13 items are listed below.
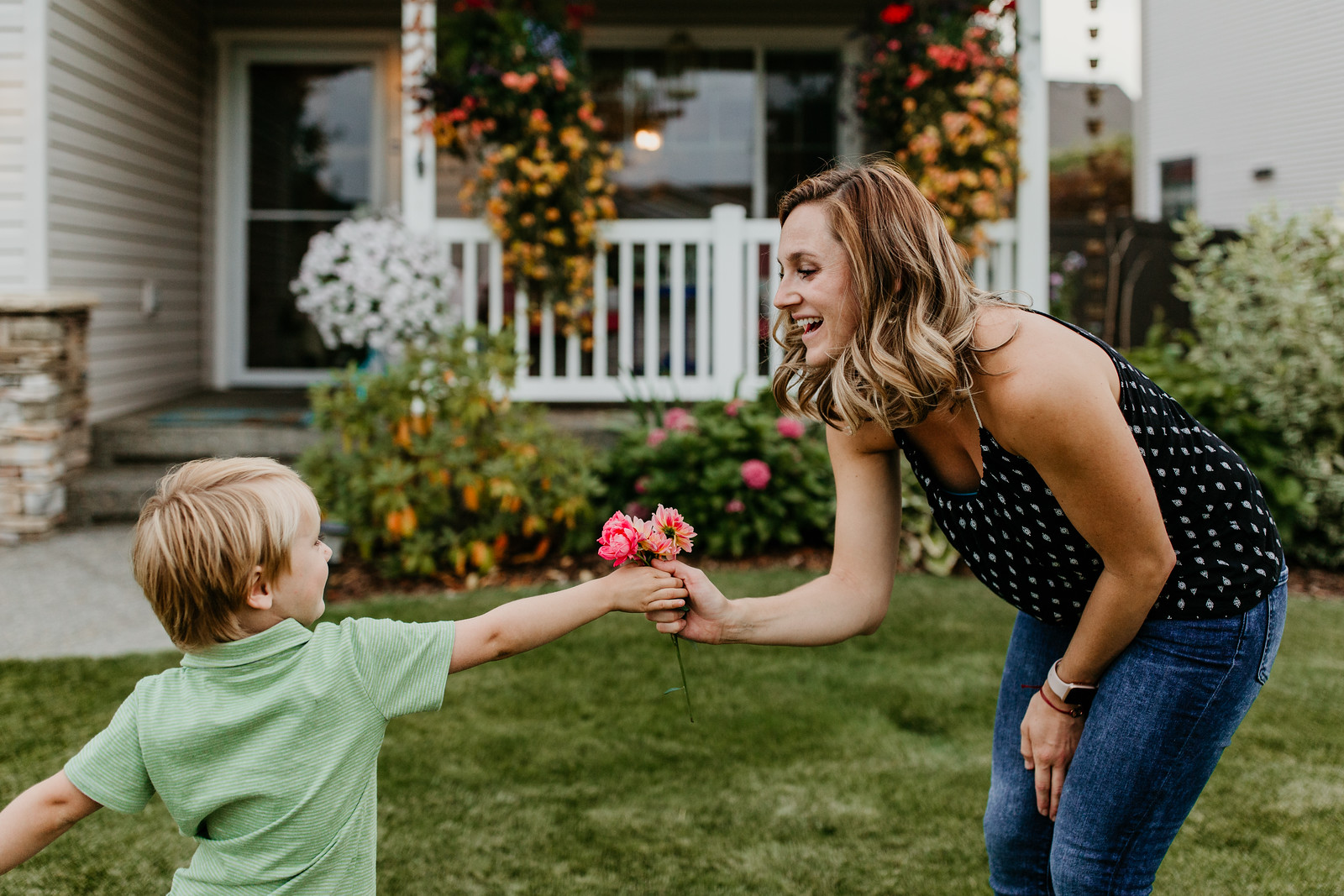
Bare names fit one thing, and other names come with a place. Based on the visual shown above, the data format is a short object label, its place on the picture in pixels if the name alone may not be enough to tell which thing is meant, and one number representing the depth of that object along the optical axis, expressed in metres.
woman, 1.46
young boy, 1.40
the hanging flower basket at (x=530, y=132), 5.85
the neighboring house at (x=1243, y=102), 11.72
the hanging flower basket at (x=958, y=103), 6.16
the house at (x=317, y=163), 6.47
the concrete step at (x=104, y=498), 5.84
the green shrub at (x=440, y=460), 4.85
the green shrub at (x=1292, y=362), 5.32
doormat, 6.47
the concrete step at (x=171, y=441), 6.22
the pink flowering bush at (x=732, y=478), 5.16
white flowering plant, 5.66
